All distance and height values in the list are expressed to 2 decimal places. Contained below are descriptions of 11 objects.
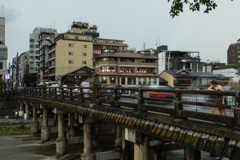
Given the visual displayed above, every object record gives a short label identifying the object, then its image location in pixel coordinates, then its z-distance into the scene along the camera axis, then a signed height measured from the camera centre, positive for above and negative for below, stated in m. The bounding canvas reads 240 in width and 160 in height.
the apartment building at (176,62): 68.94 +7.78
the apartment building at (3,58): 58.72 +7.84
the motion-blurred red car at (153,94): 14.04 -0.52
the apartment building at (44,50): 70.49 +13.20
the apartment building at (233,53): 81.50 +12.68
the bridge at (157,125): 5.02 -1.23
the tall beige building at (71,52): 61.34 +10.20
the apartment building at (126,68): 53.38 +4.66
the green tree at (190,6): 9.01 +3.42
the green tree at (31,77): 79.81 +3.73
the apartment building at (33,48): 95.00 +17.37
